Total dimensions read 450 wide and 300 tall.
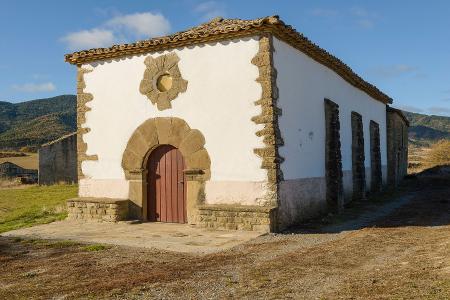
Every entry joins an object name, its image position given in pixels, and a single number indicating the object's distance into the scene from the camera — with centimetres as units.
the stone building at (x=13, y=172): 3070
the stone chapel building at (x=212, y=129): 939
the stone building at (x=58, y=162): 2388
